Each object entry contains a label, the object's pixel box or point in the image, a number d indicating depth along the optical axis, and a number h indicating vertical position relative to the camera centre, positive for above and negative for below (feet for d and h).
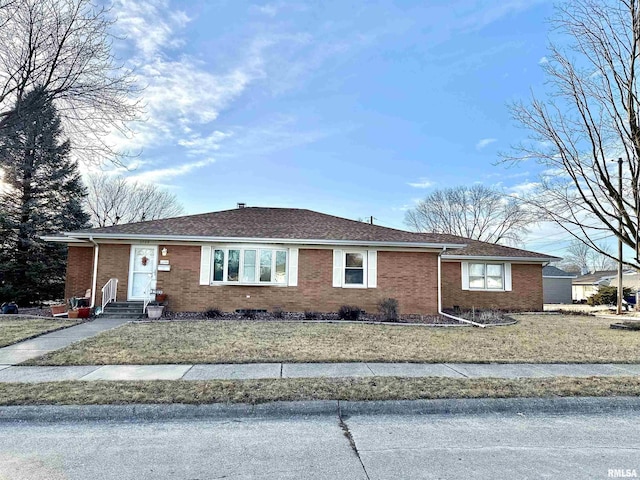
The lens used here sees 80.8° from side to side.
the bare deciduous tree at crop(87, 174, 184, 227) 103.55 +19.39
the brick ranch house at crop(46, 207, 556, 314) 45.93 +0.74
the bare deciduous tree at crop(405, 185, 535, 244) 127.75 +21.62
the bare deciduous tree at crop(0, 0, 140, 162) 27.25 +15.12
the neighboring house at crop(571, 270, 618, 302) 134.82 -1.60
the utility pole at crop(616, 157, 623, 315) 37.60 +8.24
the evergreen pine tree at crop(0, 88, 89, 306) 62.34 +8.55
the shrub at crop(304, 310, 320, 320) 43.60 -5.04
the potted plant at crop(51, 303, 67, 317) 42.86 -4.92
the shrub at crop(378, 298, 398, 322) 43.01 -4.20
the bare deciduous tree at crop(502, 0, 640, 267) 34.17 +16.79
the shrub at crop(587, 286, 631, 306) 87.02 -4.14
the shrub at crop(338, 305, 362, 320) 42.70 -4.59
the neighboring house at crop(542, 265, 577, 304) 111.45 -3.41
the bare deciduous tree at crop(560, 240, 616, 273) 216.33 +10.89
